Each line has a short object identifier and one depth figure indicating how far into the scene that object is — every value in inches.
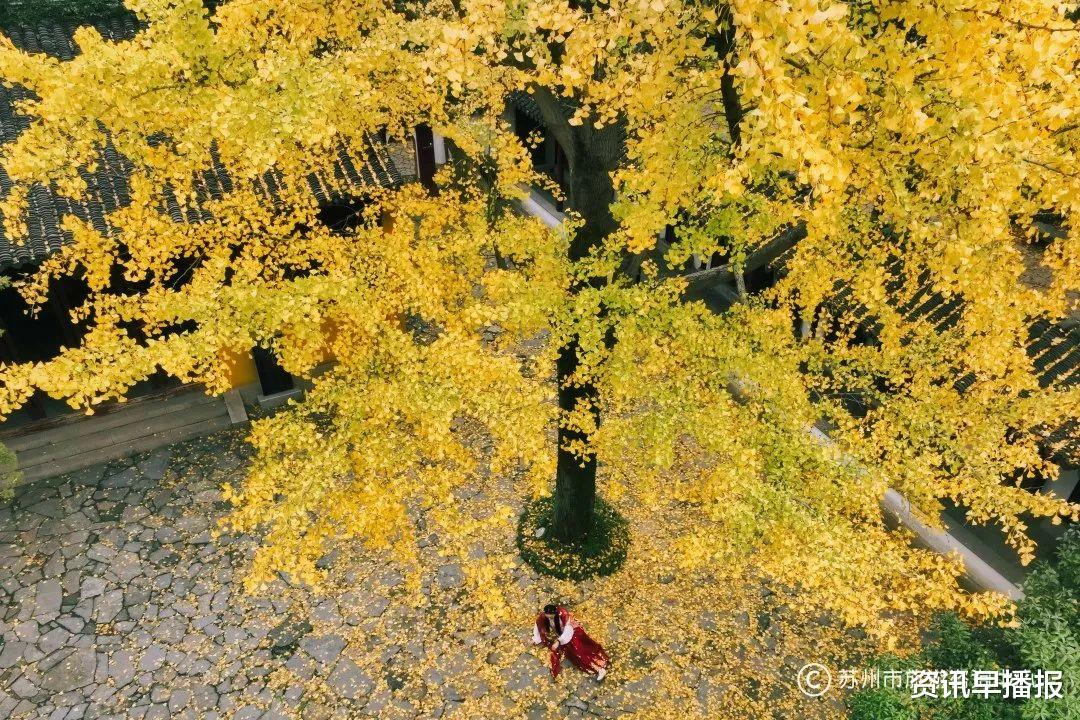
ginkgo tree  227.3
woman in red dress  440.8
